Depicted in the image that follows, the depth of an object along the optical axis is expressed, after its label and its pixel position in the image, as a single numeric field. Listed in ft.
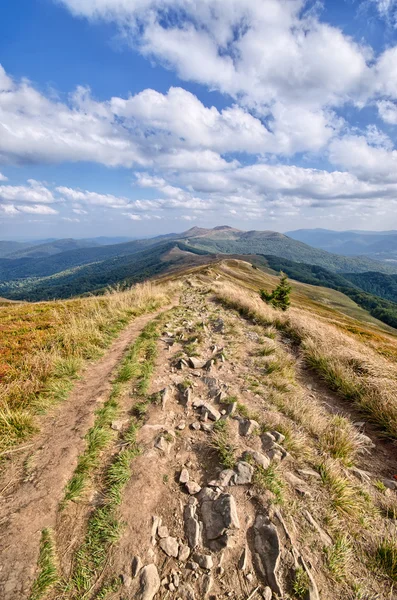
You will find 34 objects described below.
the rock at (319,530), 11.21
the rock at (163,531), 11.19
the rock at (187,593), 9.42
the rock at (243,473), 13.48
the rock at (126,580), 9.40
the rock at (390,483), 15.06
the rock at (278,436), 16.25
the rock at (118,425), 17.12
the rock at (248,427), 17.09
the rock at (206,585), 9.56
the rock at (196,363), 25.99
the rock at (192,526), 11.09
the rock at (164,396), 19.74
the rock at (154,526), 10.96
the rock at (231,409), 18.98
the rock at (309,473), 14.34
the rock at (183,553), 10.57
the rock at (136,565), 9.77
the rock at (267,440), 15.98
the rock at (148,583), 9.18
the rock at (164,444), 15.69
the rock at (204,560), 10.26
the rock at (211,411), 18.72
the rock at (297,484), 13.15
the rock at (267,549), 9.95
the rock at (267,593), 9.35
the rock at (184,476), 13.86
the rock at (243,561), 10.30
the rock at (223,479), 13.52
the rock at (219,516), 11.44
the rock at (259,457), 14.46
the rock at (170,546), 10.68
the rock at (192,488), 13.35
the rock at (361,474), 15.15
